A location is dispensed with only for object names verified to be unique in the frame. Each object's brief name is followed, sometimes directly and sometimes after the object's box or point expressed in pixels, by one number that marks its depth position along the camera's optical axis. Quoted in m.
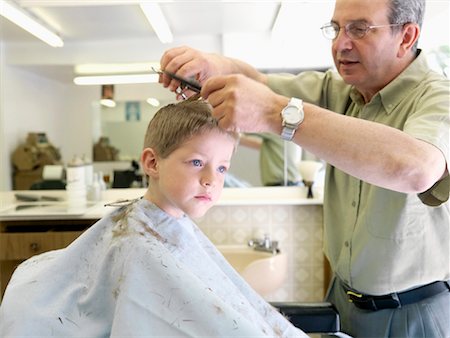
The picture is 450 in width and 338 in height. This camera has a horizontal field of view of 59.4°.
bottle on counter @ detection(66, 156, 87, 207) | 2.25
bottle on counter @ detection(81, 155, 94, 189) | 2.37
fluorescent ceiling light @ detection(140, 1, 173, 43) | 1.95
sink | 2.02
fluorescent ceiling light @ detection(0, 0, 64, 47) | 1.92
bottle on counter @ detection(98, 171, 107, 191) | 2.38
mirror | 2.31
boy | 0.81
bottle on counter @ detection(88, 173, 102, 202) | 2.28
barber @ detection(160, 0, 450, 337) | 0.87
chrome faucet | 2.25
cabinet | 1.44
